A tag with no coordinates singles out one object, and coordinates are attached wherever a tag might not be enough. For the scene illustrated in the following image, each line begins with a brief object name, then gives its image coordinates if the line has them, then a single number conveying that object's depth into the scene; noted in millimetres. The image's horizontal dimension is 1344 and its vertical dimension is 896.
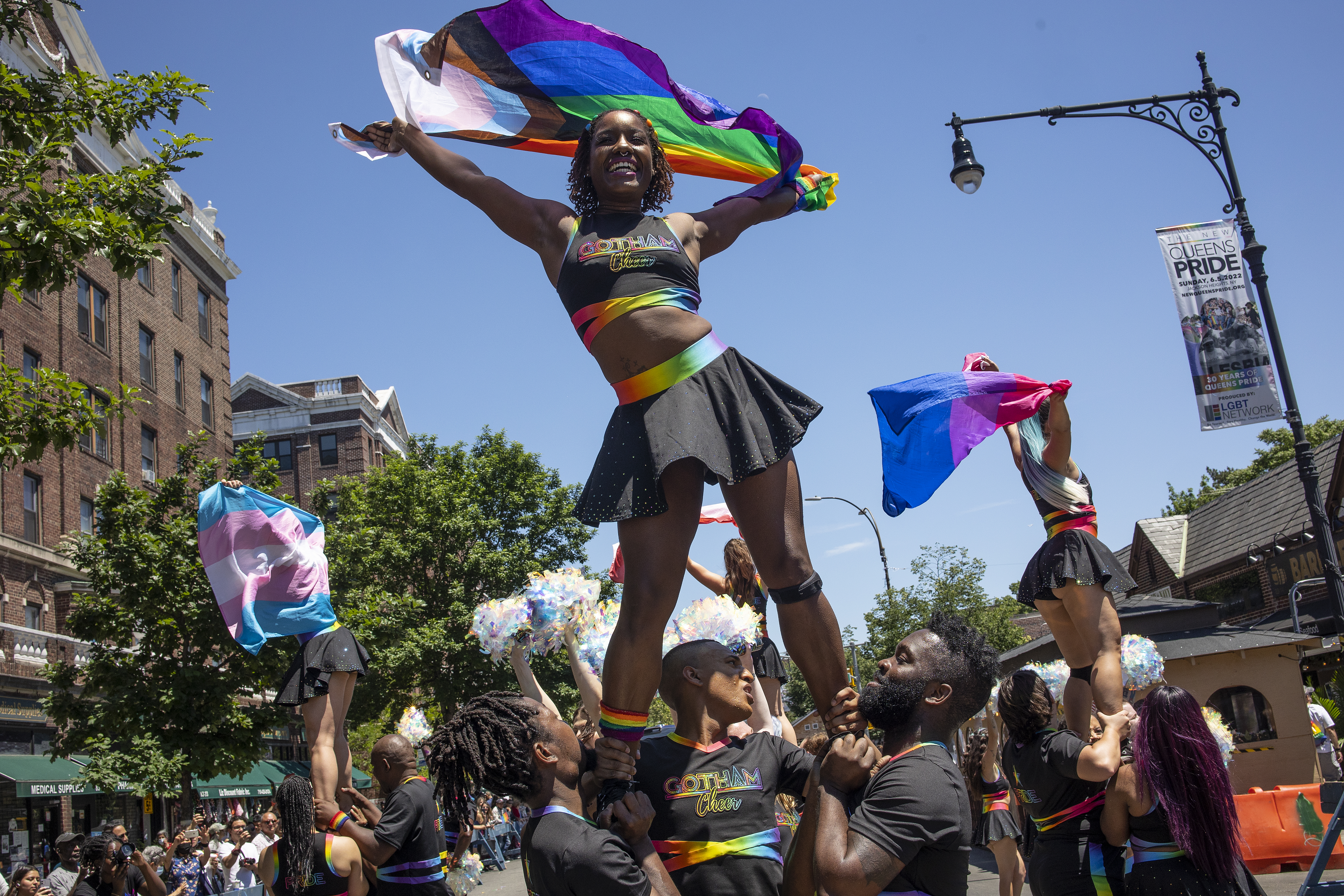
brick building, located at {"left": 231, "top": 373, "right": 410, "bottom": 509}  53312
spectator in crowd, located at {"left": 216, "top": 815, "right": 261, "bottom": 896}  13210
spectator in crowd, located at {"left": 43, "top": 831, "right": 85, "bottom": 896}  9930
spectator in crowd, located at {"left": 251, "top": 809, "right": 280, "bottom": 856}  11898
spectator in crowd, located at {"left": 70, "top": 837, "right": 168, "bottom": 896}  8633
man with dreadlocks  2676
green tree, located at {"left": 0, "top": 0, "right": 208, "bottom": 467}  7051
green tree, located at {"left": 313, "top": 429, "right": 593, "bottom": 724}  30000
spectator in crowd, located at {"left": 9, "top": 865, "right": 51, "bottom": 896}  7875
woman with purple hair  3551
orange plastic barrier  11023
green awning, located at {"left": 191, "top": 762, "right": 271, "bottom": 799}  27062
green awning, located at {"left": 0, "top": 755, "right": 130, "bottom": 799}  18969
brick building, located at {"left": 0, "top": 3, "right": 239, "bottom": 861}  20750
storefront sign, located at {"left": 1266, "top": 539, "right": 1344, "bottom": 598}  26312
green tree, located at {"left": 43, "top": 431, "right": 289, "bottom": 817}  15109
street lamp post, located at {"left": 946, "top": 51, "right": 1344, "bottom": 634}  8922
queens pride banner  9664
